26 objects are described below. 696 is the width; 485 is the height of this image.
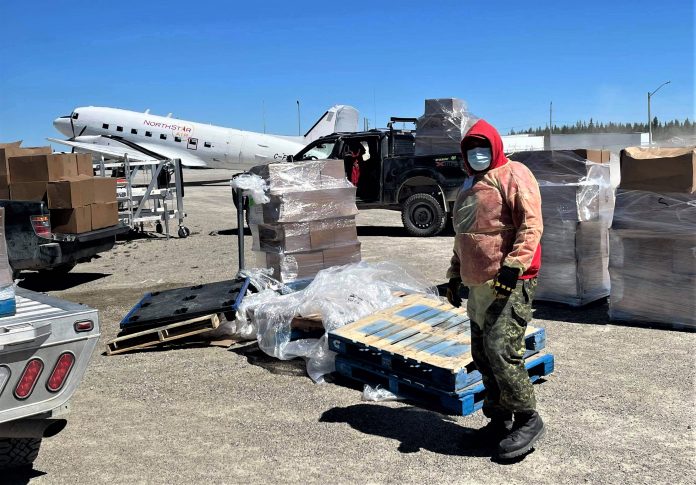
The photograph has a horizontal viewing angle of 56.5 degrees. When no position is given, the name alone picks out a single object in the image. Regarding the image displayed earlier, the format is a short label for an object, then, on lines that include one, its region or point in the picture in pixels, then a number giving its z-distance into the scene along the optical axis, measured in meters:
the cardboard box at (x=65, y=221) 8.71
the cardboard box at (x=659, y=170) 5.89
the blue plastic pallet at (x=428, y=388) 4.24
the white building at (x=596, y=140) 52.84
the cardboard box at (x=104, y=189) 9.22
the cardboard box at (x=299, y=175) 7.30
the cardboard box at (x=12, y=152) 8.91
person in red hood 3.58
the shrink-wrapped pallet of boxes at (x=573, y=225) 6.92
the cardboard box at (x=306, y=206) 7.26
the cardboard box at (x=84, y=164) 9.36
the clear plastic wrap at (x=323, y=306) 5.42
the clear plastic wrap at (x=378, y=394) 4.68
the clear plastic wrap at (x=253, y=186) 7.18
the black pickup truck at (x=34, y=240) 8.15
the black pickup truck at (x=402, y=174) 12.55
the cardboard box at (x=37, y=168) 8.67
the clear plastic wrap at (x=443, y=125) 11.76
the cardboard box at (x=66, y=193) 8.60
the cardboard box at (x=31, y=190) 8.67
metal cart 12.86
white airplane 28.39
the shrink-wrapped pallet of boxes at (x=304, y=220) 7.30
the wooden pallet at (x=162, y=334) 5.92
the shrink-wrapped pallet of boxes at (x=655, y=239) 5.95
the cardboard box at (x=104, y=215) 9.23
